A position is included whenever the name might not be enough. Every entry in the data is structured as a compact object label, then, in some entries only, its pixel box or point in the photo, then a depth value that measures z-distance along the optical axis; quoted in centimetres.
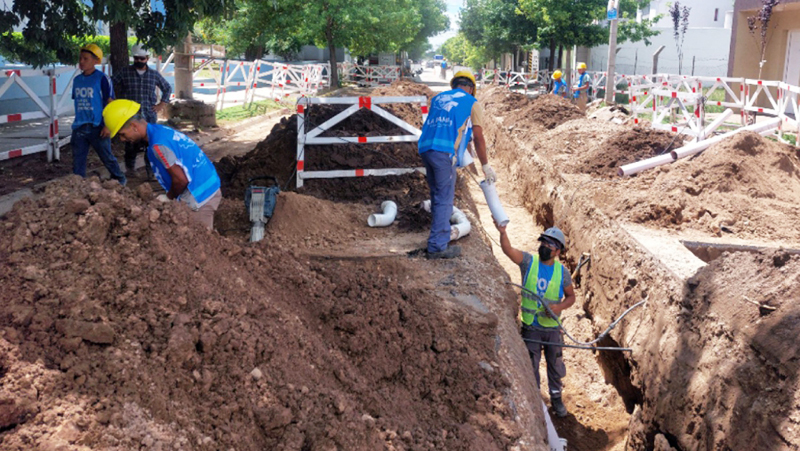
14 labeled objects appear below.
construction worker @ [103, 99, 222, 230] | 463
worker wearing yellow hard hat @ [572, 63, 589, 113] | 1980
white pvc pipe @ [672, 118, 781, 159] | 959
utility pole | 1972
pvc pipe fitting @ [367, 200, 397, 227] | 730
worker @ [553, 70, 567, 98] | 2235
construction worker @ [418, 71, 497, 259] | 615
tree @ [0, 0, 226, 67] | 924
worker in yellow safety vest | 562
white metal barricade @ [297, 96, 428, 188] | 838
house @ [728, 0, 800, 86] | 2136
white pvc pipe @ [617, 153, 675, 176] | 971
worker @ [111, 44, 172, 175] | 845
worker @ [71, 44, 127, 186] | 746
